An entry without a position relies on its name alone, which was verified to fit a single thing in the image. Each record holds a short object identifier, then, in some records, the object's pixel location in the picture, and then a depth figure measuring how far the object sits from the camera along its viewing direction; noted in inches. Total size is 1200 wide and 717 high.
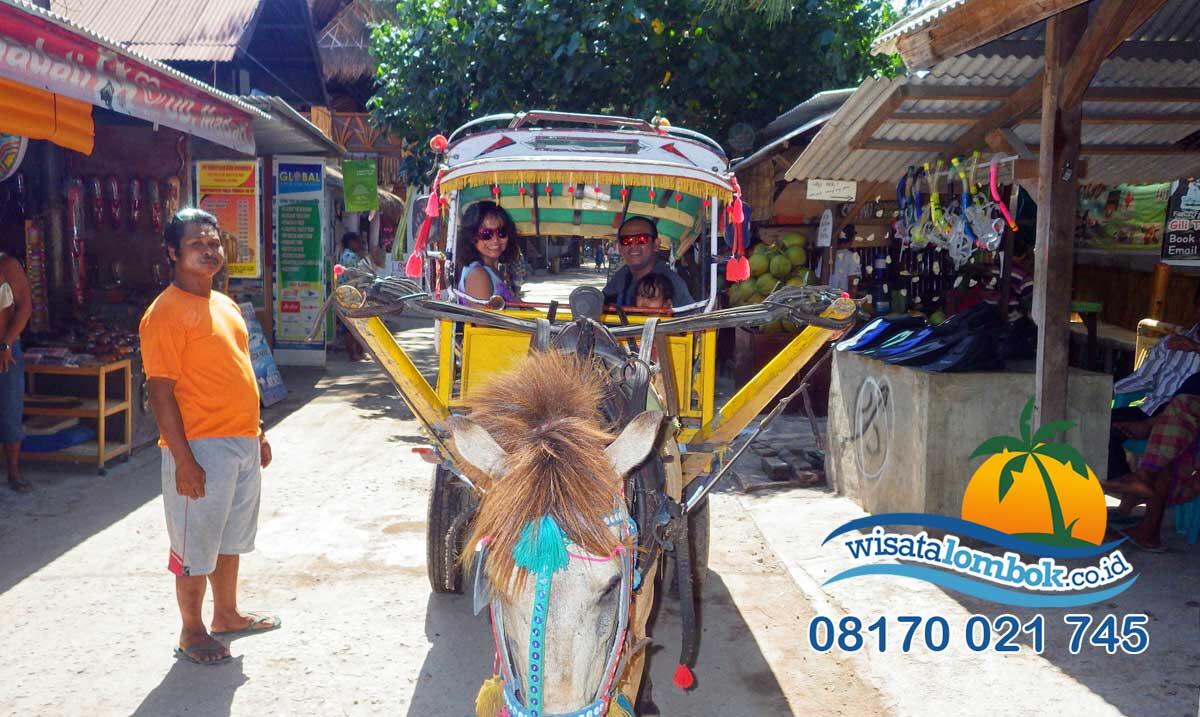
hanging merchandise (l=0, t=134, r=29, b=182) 255.6
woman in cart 191.9
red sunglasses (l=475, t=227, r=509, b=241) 201.5
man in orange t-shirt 141.9
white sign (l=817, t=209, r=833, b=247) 363.6
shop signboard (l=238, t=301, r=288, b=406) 375.6
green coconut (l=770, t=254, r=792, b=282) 382.9
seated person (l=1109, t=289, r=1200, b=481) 214.1
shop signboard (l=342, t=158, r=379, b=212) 549.6
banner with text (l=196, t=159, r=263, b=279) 392.8
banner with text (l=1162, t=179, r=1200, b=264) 326.0
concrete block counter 202.8
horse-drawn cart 85.0
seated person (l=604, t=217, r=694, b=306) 199.2
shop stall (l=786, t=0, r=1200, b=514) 182.5
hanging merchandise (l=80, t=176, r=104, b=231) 339.3
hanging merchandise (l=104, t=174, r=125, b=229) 340.8
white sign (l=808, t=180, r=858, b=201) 299.3
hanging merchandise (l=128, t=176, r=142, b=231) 342.3
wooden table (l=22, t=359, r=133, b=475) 261.0
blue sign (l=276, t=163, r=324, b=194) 456.4
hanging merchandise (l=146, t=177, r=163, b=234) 344.8
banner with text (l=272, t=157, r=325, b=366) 457.1
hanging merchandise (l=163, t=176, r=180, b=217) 343.6
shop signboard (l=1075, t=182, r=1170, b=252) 359.6
